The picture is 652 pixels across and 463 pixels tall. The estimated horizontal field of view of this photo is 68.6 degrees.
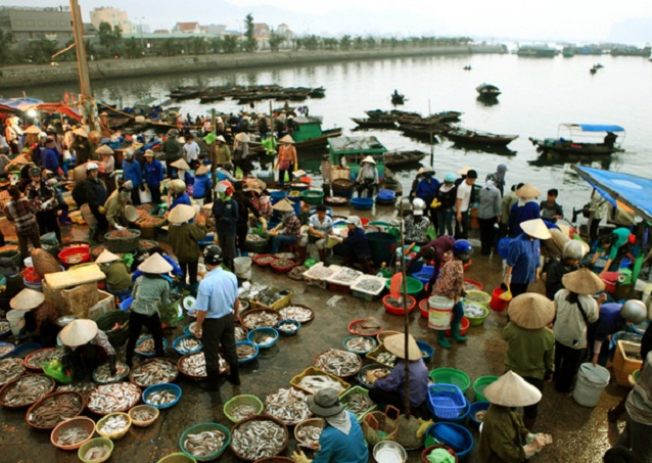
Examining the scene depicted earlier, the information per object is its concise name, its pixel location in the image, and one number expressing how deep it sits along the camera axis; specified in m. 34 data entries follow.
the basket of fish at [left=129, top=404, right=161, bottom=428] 5.30
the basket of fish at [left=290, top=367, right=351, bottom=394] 5.77
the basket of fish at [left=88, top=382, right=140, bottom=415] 5.51
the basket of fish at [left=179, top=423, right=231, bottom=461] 4.89
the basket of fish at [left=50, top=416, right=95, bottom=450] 4.97
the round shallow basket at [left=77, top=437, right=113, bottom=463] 4.84
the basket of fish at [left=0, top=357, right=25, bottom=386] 6.08
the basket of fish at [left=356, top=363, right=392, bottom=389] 5.91
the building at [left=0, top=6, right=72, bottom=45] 77.75
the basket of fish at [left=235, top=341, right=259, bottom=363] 6.37
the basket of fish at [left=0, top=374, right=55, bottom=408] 5.65
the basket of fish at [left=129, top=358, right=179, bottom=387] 5.95
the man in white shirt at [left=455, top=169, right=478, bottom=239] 9.05
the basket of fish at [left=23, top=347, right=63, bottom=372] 6.19
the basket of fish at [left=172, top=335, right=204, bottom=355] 6.50
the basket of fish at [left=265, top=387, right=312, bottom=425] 5.38
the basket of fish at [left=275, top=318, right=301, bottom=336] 7.09
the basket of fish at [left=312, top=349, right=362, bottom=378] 6.10
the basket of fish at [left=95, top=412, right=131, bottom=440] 5.10
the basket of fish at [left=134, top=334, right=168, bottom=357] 6.54
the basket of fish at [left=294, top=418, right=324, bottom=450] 4.95
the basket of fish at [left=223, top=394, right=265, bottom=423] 5.48
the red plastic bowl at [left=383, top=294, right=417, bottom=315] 7.64
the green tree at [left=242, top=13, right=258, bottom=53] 92.06
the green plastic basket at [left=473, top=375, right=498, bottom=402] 5.73
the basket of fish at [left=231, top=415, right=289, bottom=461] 4.88
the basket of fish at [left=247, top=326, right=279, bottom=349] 6.73
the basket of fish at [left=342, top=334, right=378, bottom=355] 6.63
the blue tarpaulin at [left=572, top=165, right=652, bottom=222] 7.30
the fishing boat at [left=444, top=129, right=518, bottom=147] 27.82
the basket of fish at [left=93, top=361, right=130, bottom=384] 5.98
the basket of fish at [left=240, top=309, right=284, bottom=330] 7.28
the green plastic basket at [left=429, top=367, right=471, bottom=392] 6.00
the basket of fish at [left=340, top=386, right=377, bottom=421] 5.43
